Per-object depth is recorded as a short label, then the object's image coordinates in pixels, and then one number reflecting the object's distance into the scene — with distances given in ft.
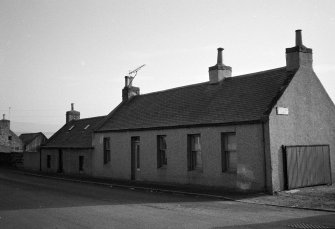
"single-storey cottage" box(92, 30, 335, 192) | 54.80
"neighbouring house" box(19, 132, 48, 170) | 122.52
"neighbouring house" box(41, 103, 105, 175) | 97.99
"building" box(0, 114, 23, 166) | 187.21
